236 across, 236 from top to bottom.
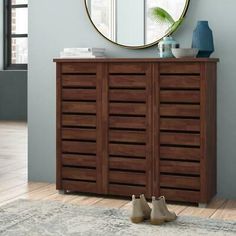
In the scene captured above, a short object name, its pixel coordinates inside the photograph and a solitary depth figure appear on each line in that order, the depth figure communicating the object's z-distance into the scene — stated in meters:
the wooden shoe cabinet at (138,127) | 3.43
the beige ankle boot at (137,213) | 2.99
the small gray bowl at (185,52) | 3.43
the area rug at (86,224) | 2.84
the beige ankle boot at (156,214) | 2.95
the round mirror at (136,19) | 3.74
